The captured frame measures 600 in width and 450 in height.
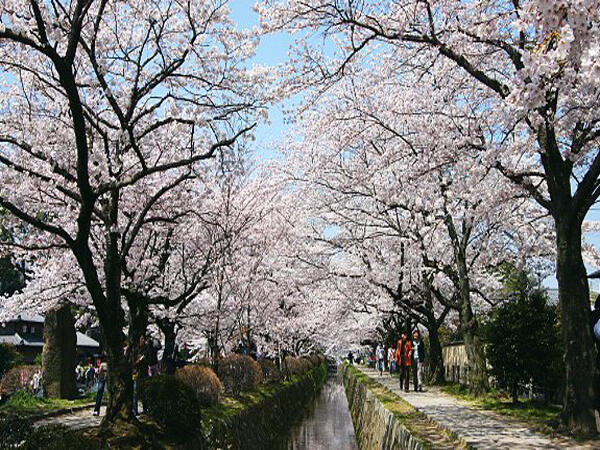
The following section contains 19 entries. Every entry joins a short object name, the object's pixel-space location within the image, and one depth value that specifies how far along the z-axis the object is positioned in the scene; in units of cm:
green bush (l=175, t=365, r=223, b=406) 1271
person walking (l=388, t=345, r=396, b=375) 3097
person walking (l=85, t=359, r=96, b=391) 2168
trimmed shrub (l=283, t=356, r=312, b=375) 2852
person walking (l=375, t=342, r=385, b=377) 3482
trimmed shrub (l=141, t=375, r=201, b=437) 902
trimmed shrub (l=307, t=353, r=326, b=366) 5253
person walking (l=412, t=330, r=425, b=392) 1766
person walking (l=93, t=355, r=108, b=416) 1271
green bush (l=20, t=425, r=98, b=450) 626
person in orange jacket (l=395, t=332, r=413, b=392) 1733
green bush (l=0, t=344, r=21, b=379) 2262
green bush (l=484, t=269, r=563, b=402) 1188
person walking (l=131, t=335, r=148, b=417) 1156
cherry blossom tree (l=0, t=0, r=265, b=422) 734
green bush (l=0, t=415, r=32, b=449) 636
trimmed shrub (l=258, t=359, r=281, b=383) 2258
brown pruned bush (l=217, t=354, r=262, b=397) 1620
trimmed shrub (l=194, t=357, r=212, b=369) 1581
